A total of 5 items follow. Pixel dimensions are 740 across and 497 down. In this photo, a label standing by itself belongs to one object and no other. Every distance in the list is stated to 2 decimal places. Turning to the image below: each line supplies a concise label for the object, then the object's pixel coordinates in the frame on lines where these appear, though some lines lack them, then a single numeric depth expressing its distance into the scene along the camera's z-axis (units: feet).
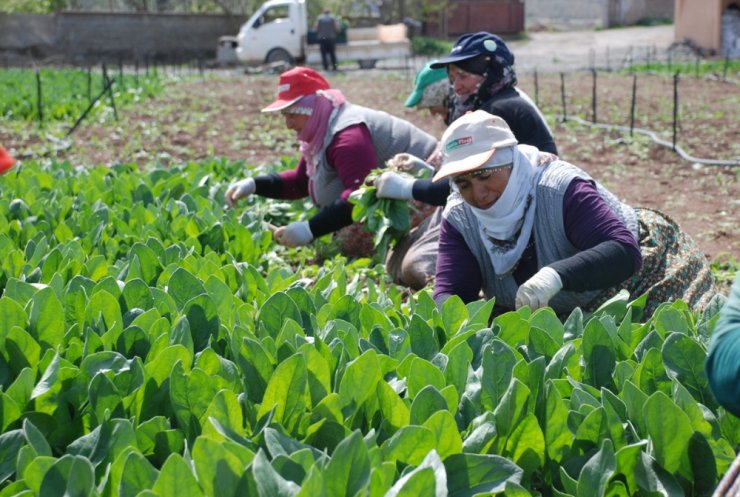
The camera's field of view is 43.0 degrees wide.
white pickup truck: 85.66
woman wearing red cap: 16.66
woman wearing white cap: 10.69
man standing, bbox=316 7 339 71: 79.71
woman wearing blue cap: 14.65
